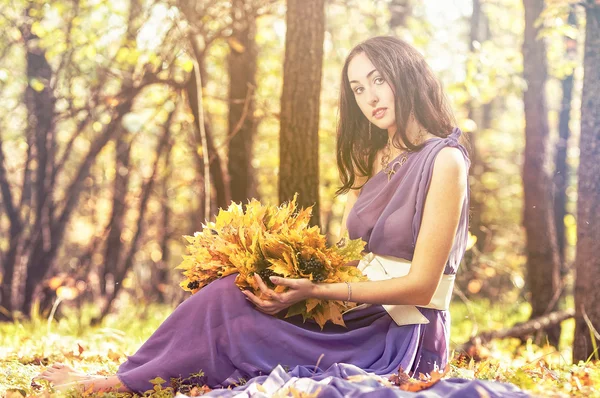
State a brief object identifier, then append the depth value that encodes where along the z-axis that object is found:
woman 3.14
